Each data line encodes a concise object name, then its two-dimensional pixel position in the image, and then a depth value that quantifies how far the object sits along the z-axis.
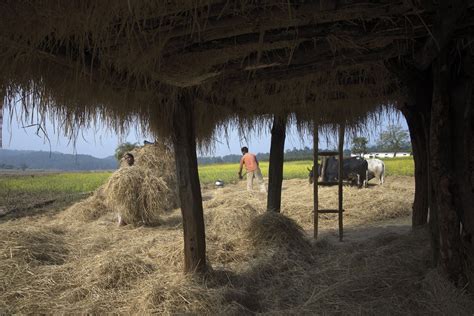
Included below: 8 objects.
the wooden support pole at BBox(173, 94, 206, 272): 3.84
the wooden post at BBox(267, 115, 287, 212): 5.92
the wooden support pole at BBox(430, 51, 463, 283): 2.70
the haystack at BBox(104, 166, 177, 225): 7.47
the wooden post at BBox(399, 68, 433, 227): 3.16
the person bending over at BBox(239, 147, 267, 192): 11.62
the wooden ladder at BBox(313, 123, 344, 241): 5.88
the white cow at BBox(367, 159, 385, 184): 14.30
